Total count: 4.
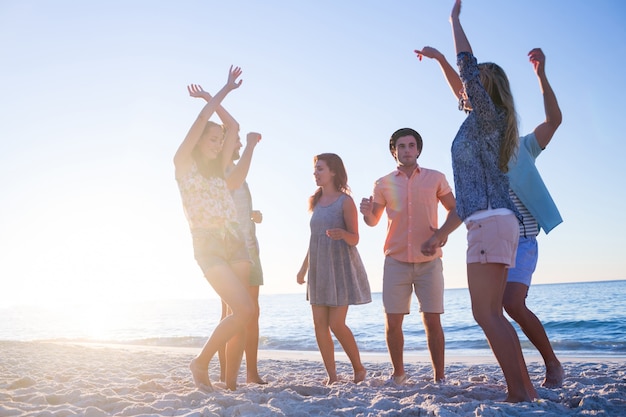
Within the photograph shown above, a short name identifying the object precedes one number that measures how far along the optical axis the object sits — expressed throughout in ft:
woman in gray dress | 15.25
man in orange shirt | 14.28
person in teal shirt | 12.10
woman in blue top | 9.33
